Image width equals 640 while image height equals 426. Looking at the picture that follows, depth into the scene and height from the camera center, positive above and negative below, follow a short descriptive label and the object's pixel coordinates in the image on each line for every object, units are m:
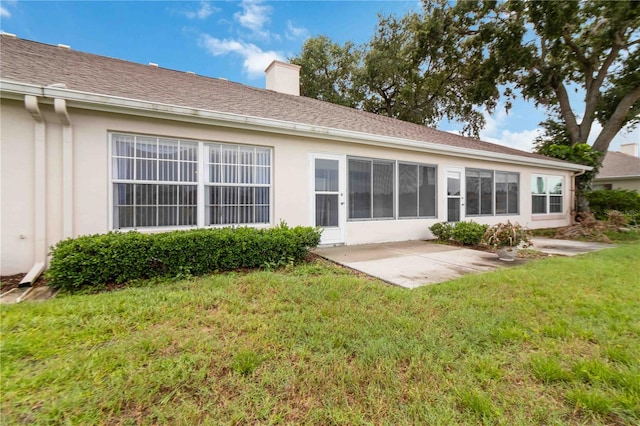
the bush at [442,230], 8.10 -0.57
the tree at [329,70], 18.73 +9.96
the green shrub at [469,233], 7.51 -0.60
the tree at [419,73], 15.38 +8.91
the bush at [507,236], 5.96 -0.54
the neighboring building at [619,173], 19.17 +2.78
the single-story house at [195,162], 4.36 +1.12
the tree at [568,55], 12.27 +7.94
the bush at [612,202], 12.73 +0.45
